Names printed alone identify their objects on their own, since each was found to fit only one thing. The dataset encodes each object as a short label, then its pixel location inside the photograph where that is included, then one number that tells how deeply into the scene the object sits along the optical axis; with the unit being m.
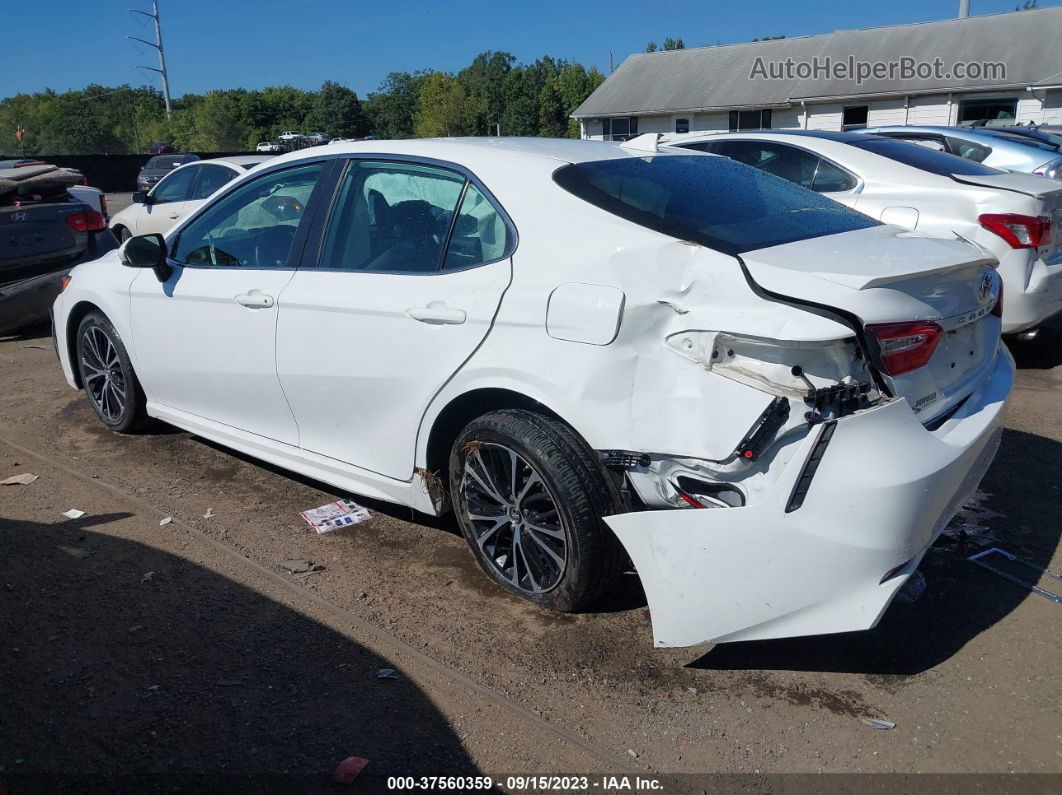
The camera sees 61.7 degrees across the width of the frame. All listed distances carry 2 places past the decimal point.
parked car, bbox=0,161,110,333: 8.10
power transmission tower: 63.38
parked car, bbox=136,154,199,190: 29.52
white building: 35.66
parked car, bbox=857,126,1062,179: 10.48
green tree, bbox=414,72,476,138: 72.56
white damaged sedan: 2.69
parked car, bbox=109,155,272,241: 12.02
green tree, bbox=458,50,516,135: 75.81
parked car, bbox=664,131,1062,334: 6.13
